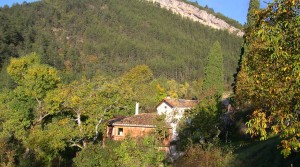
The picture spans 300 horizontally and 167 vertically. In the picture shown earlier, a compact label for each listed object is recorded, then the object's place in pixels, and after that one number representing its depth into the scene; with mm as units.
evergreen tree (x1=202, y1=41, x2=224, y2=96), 45938
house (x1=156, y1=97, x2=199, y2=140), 31125
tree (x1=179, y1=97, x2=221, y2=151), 25188
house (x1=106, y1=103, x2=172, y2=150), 34562
